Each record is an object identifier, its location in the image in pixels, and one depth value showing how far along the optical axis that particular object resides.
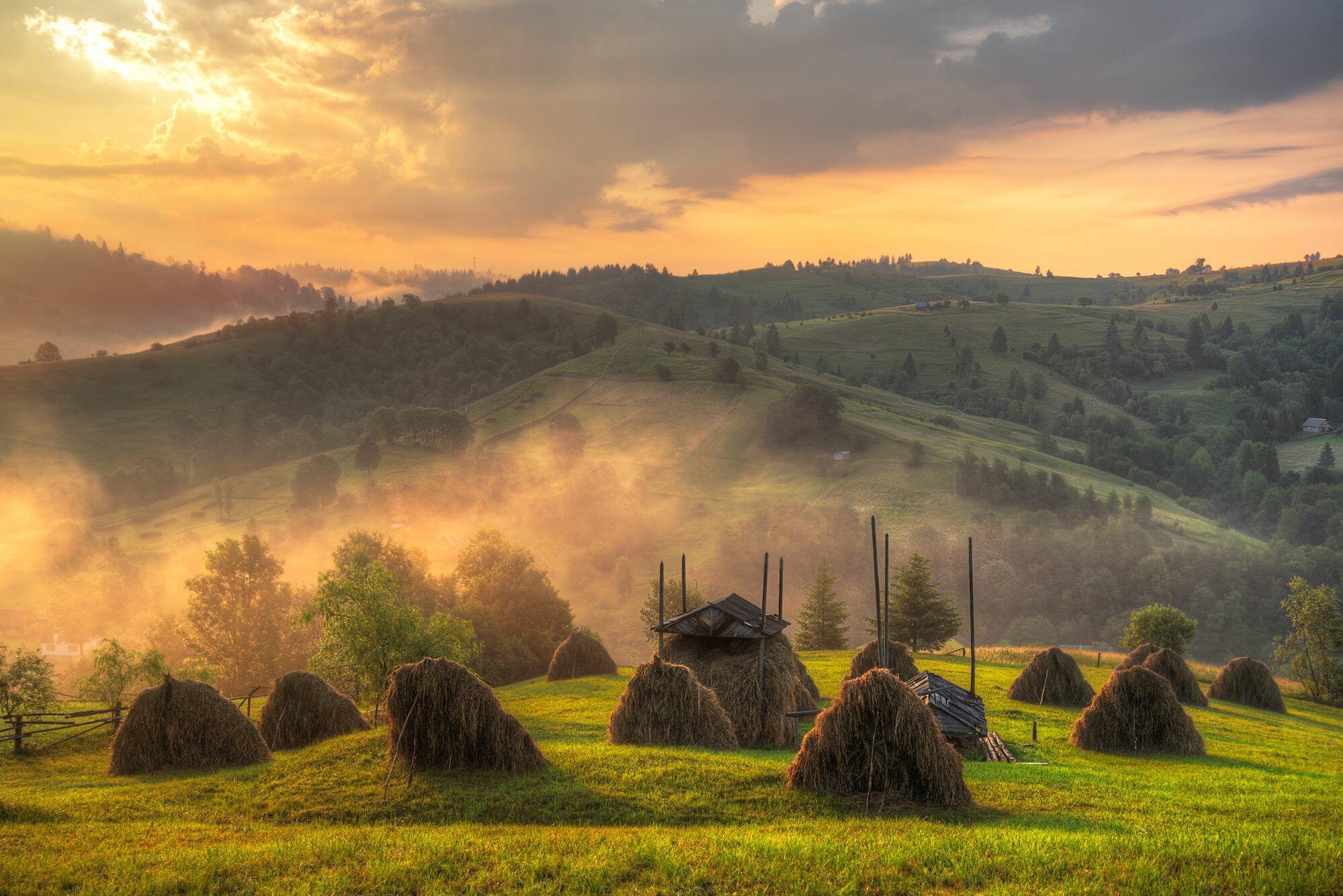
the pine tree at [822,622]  79.50
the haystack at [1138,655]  48.69
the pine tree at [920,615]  73.19
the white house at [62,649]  108.19
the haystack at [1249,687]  49.88
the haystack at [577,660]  56.44
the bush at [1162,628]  63.44
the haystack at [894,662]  42.06
